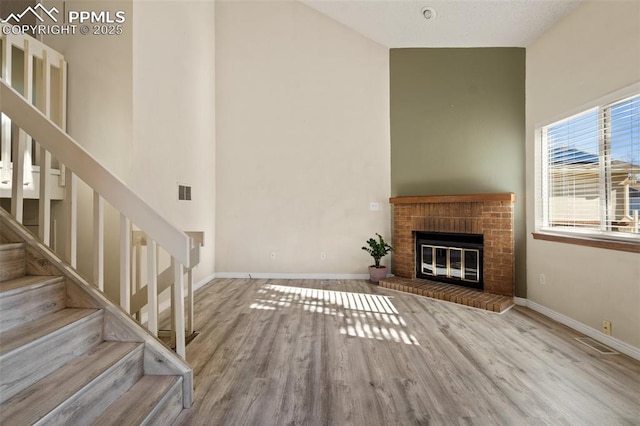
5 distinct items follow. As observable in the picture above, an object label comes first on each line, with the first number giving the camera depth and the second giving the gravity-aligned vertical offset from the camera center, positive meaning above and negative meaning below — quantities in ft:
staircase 3.98 -2.34
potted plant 15.20 -2.25
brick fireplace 12.55 -0.57
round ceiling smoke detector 12.53 +8.55
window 8.37 +1.32
